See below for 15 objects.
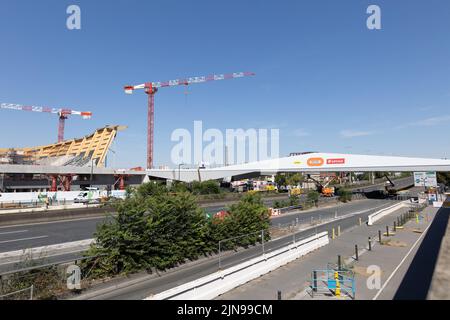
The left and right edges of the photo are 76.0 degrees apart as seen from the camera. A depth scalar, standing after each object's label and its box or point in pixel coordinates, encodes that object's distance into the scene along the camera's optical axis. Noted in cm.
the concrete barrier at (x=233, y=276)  1018
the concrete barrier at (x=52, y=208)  3478
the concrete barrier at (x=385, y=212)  3206
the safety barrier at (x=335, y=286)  1151
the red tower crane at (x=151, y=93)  11550
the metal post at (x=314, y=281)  1190
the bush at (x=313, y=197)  5006
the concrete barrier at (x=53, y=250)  1674
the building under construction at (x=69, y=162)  6483
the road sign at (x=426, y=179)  4972
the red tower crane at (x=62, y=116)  14412
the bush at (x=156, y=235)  1283
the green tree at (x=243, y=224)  1770
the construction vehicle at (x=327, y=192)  7681
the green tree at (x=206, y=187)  6625
